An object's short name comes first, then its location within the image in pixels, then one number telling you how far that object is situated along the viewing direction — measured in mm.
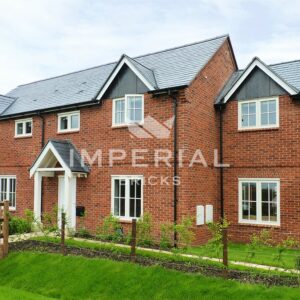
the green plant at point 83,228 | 15780
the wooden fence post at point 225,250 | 9359
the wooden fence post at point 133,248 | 10664
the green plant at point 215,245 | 10041
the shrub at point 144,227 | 11906
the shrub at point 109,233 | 12133
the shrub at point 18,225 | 16716
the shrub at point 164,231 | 11288
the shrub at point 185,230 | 11070
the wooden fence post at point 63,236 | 12016
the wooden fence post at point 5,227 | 12836
